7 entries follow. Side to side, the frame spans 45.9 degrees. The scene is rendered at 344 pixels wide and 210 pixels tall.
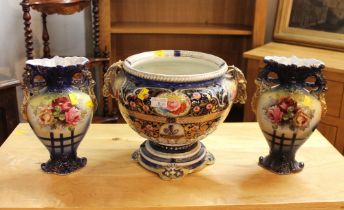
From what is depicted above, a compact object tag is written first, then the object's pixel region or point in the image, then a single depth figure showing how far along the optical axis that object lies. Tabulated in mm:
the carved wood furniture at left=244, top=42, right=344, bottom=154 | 1508
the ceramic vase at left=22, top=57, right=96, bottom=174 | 810
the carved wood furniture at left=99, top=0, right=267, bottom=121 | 1788
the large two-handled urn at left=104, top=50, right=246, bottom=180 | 791
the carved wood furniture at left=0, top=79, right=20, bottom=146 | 1416
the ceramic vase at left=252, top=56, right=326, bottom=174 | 831
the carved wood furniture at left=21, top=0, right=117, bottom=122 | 1505
